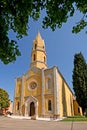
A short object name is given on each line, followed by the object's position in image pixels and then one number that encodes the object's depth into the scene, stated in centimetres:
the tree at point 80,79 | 1772
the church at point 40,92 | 1721
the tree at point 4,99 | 2620
